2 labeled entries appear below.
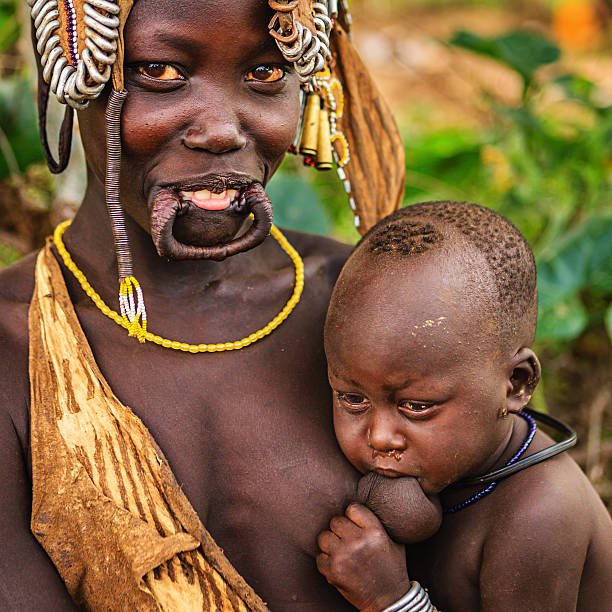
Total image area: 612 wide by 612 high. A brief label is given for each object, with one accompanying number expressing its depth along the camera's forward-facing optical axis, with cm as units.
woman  148
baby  160
